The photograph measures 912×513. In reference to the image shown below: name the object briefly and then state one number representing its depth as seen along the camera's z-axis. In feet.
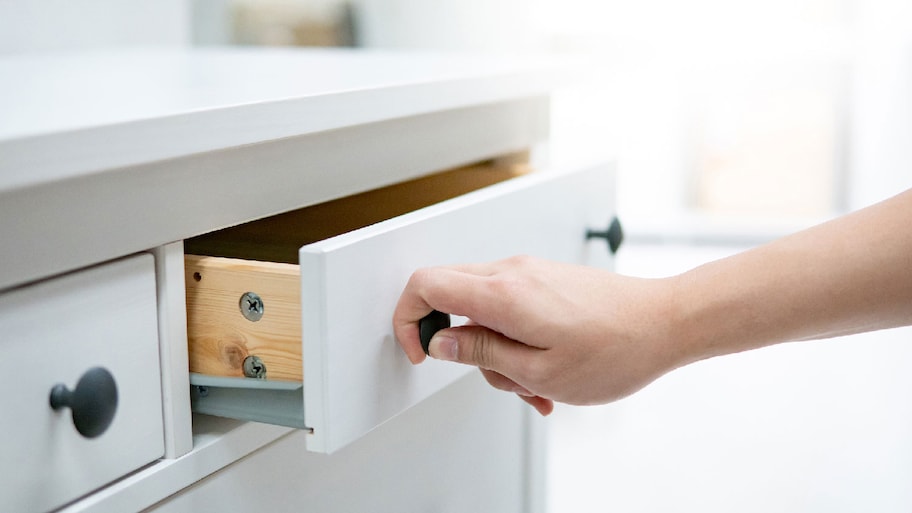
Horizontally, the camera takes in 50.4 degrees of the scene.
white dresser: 1.30
